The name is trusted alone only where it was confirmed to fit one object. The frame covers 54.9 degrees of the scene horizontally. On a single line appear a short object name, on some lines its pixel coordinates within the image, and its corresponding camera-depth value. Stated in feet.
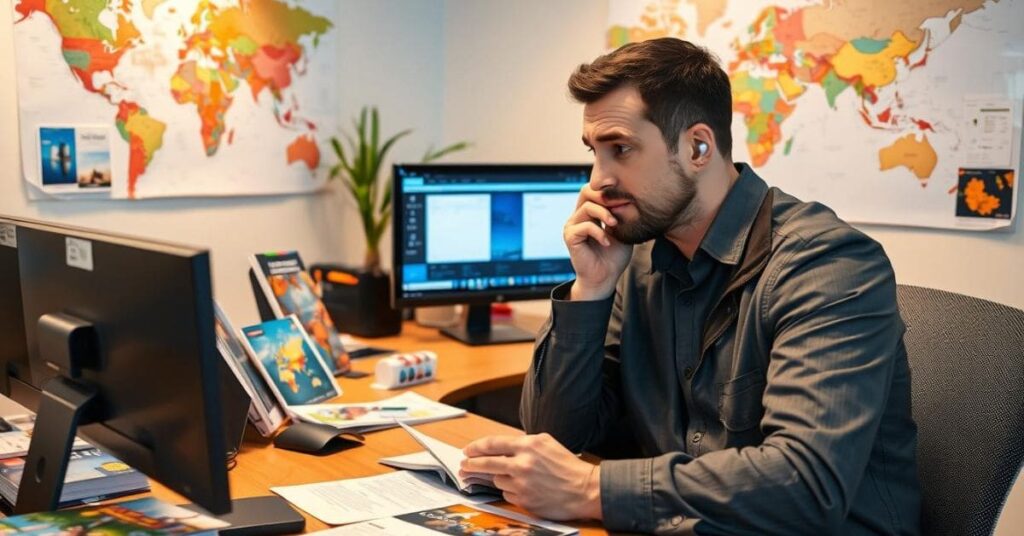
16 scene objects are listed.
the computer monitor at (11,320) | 4.69
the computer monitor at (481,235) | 8.72
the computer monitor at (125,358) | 3.48
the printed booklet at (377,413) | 6.13
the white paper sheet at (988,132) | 7.59
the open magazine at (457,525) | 4.34
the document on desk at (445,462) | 4.88
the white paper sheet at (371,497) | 4.62
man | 4.36
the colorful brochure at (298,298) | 7.43
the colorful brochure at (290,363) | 6.46
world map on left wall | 8.39
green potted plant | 9.05
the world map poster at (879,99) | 7.67
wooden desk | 5.24
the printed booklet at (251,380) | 5.90
